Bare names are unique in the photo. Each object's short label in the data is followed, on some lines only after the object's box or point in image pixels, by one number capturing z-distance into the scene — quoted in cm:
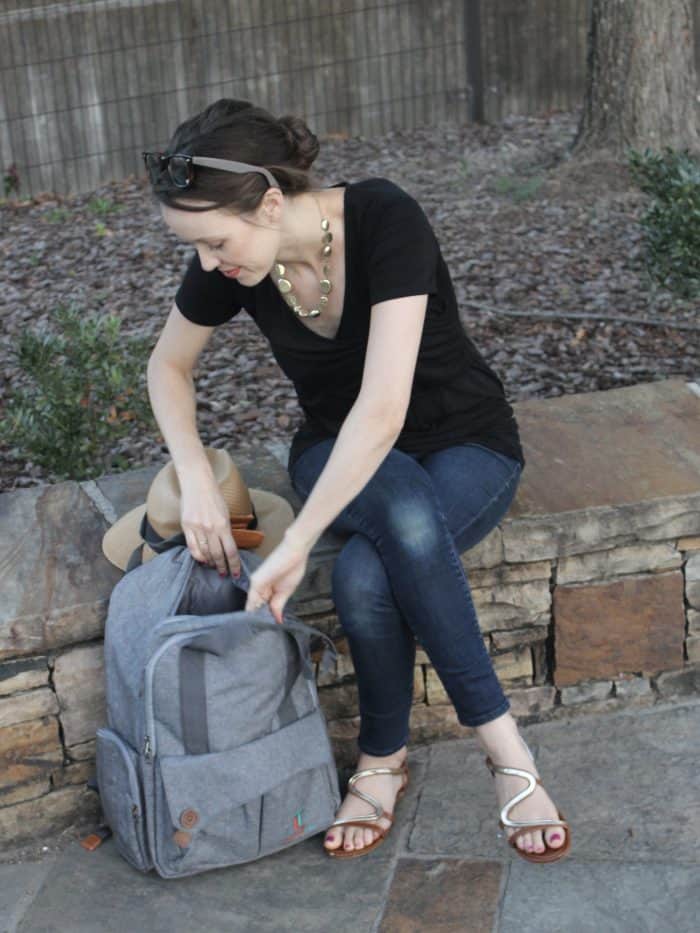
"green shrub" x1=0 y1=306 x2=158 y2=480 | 371
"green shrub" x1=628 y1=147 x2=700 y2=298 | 418
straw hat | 268
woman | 246
